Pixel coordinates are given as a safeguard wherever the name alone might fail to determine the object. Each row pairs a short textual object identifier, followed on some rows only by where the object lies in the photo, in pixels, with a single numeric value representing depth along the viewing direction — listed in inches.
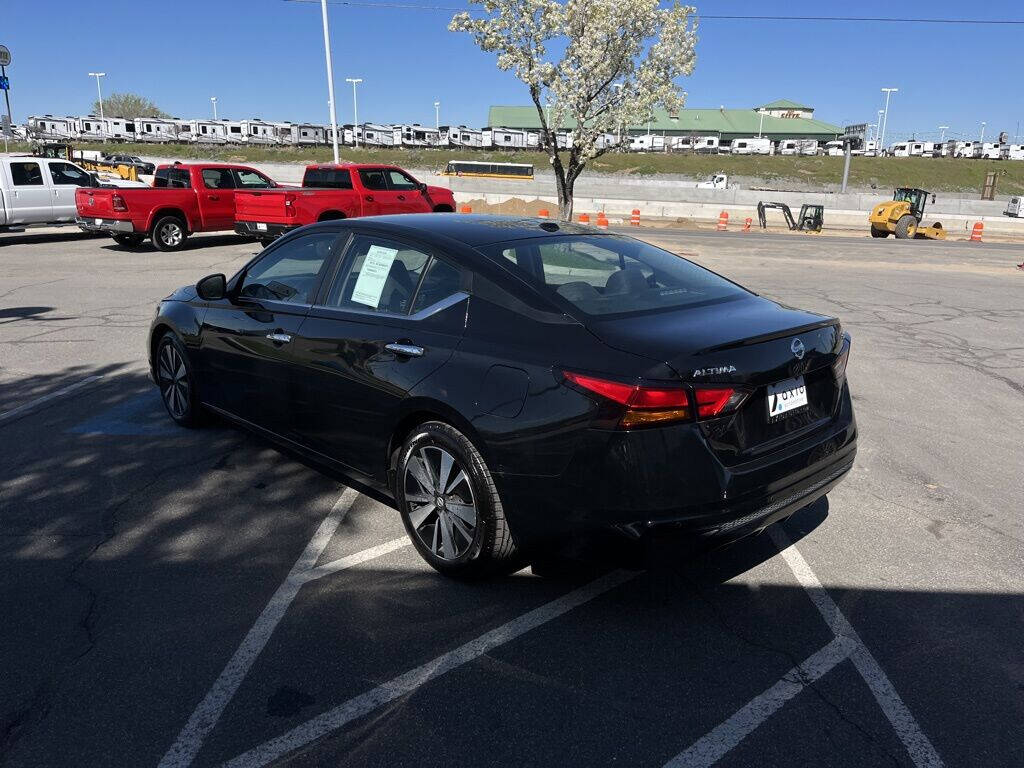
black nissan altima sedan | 115.7
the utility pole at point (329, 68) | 1163.3
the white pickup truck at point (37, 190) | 688.4
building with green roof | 4670.3
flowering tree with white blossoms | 954.1
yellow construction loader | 1221.7
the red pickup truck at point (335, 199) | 627.5
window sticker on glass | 157.1
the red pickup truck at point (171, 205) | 643.5
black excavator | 1299.2
